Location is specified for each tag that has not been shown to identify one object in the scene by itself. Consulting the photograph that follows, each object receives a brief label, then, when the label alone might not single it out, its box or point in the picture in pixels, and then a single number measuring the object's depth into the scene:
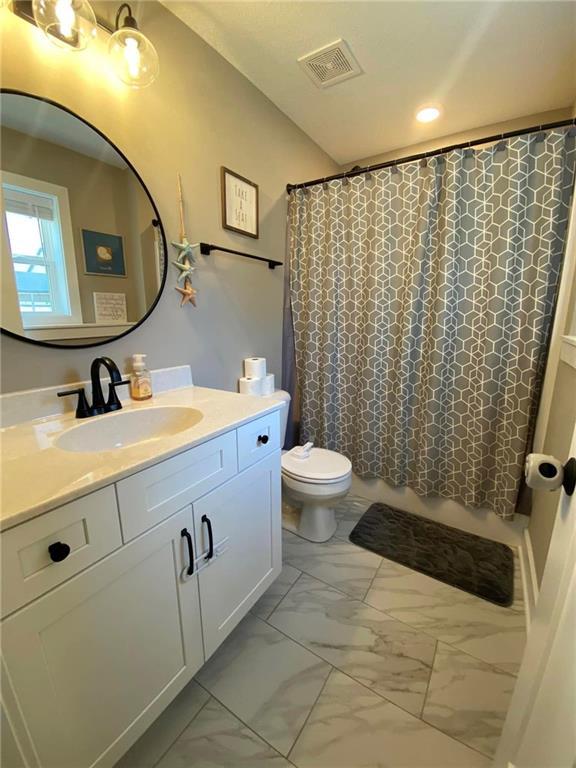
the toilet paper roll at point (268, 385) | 1.83
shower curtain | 1.47
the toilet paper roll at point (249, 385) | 1.76
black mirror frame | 0.92
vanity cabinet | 0.58
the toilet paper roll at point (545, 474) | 0.56
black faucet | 1.02
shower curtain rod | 1.35
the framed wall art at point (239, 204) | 1.55
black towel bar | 1.47
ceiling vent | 1.38
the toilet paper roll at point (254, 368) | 1.77
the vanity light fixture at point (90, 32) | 0.86
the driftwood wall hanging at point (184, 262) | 1.35
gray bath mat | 1.47
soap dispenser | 1.21
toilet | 1.59
